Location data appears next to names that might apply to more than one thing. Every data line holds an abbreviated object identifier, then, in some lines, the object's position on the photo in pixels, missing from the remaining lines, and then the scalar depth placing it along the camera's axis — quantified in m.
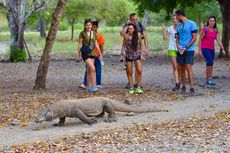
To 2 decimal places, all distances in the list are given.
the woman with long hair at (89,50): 11.69
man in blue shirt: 10.98
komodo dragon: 7.94
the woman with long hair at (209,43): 12.71
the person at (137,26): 11.44
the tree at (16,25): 23.86
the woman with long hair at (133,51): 11.17
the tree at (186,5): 21.94
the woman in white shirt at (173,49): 11.82
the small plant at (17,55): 23.78
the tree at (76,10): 52.16
